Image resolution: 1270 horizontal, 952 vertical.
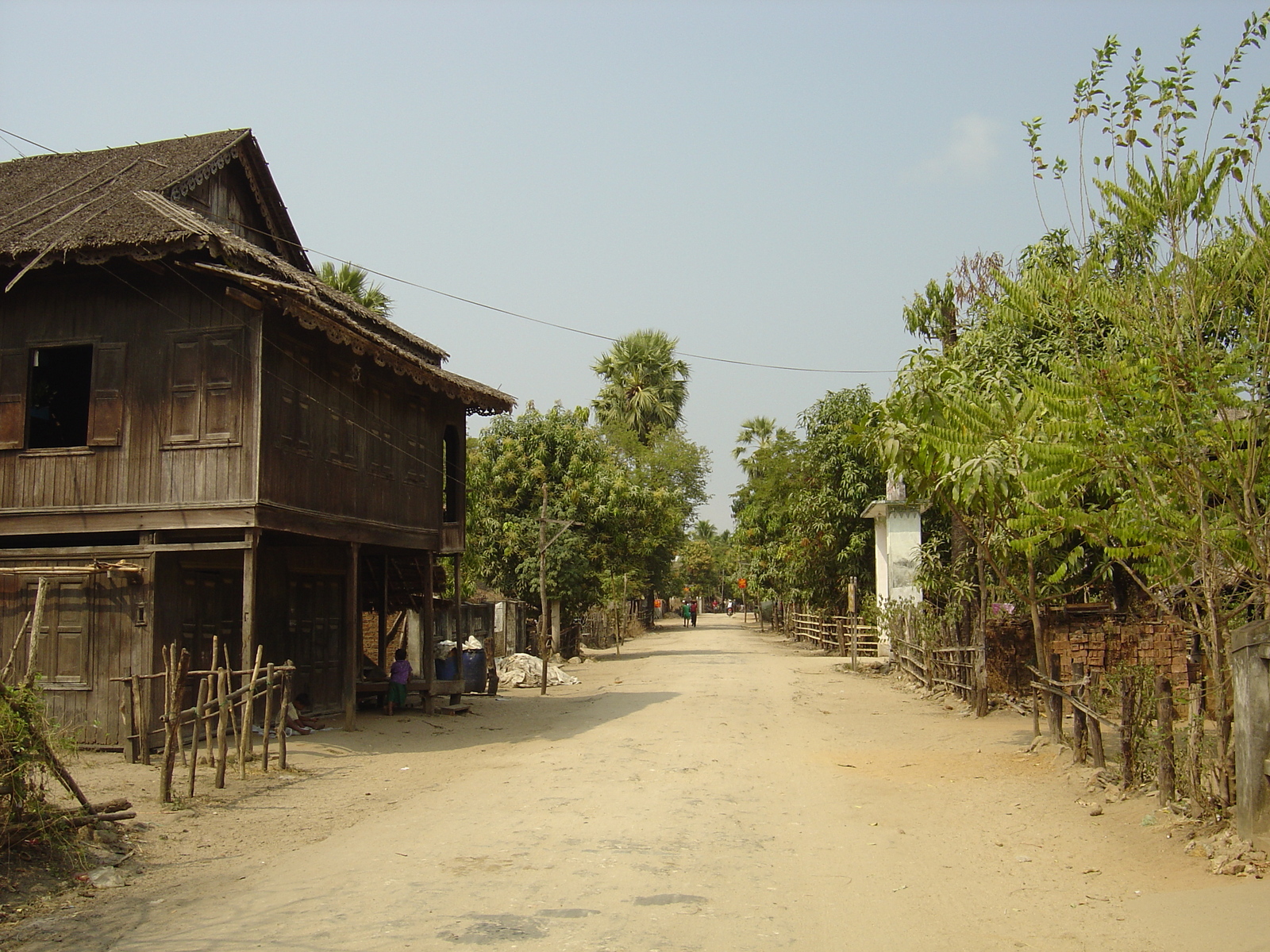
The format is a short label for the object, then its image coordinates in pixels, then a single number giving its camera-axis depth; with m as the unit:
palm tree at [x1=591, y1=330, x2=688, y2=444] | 53.59
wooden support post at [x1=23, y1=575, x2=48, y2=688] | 7.84
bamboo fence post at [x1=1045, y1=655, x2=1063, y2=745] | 12.16
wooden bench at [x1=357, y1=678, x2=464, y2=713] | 18.55
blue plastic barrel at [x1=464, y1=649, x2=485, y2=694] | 21.92
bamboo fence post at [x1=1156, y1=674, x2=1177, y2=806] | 8.46
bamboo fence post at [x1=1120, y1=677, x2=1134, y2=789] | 9.31
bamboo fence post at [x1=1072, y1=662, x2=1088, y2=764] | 11.19
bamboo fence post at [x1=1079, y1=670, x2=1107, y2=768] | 10.52
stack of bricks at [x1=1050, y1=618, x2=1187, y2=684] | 16.73
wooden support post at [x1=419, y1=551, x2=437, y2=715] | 19.00
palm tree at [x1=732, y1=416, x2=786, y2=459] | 57.77
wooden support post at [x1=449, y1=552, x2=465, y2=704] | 19.92
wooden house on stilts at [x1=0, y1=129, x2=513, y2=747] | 13.21
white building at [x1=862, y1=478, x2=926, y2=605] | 26.97
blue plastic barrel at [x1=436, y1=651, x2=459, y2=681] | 20.17
